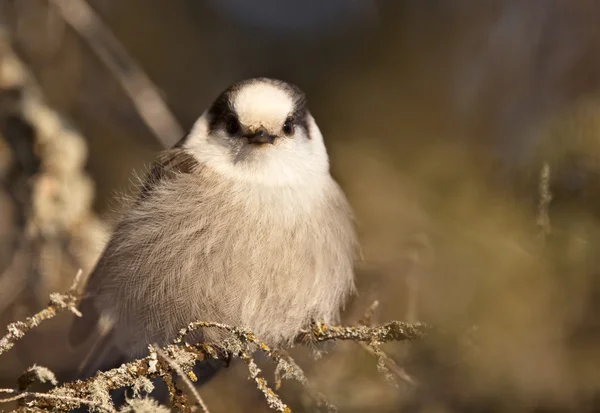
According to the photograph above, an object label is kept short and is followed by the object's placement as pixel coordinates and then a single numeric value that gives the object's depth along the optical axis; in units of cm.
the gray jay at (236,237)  538
